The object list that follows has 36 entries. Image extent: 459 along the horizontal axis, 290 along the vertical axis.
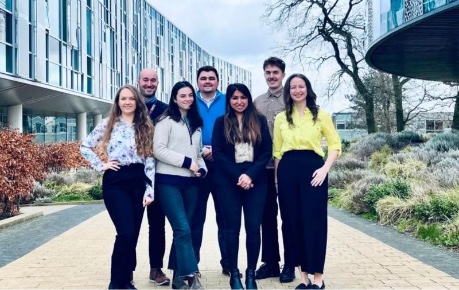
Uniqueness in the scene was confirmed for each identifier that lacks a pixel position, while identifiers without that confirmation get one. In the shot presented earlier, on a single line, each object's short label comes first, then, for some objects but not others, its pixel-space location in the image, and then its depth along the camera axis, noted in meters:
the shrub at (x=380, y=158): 17.42
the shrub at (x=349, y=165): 17.71
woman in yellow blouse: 5.02
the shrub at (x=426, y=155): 15.34
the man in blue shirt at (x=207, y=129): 5.41
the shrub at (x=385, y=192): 10.41
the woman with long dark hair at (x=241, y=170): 5.02
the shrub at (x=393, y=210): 9.22
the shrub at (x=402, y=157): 16.05
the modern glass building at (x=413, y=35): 12.81
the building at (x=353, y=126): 51.56
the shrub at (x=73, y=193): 14.98
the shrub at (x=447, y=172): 10.36
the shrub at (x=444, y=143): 17.50
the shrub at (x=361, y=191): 11.20
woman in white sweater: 4.96
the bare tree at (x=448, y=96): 36.84
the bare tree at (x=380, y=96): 35.77
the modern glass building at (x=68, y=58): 21.84
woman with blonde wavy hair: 4.91
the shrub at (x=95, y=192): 15.06
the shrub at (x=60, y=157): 19.69
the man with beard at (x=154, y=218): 5.39
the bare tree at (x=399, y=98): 33.91
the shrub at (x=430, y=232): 7.71
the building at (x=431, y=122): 49.98
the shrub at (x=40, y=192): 14.81
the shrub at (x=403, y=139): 22.66
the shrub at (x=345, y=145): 28.59
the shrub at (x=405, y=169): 13.66
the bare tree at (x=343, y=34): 31.14
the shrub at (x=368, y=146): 21.42
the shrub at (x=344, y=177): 14.55
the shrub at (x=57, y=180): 16.71
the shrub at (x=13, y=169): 10.30
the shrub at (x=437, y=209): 8.33
